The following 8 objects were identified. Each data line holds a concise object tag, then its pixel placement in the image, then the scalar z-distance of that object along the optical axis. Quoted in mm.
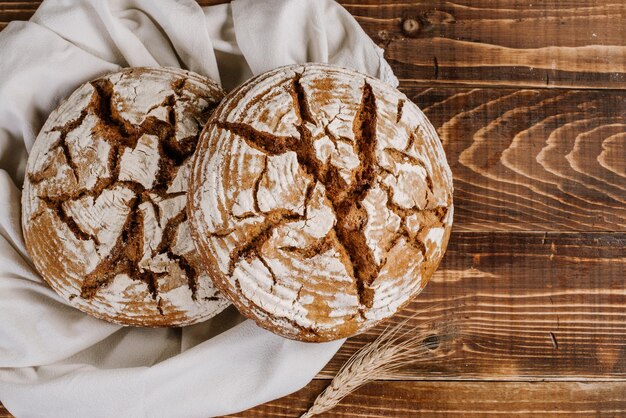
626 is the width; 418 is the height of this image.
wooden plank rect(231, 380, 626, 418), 1275
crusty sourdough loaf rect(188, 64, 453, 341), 877
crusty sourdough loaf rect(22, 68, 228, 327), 962
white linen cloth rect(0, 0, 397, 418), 1114
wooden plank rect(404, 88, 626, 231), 1311
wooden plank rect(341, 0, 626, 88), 1311
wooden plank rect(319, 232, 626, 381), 1302
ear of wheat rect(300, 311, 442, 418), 1215
